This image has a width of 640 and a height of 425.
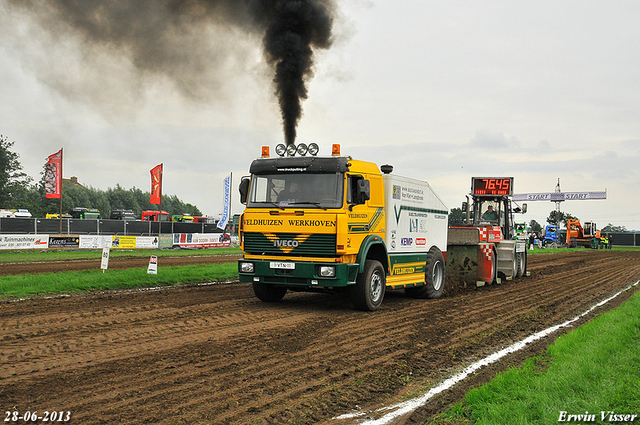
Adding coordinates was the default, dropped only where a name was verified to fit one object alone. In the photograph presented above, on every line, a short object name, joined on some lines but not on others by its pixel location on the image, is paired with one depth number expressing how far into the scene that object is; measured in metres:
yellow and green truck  9.84
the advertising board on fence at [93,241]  32.28
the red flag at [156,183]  33.88
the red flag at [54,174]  30.91
